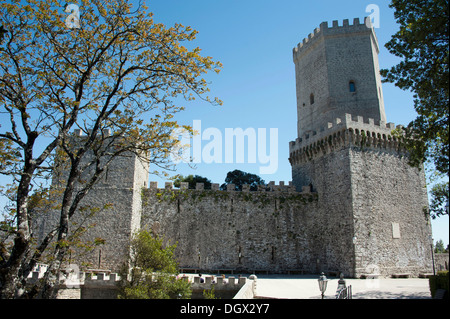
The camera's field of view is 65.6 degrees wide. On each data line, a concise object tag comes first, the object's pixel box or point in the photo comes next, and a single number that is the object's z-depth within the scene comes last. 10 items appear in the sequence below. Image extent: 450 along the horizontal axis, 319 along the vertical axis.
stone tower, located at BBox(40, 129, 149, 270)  20.22
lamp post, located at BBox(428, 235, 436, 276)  22.82
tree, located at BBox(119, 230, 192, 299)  16.50
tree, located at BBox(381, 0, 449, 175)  10.25
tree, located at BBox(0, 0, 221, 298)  8.57
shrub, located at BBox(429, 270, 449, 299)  12.30
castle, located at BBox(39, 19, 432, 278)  21.22
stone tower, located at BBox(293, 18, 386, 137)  25.00
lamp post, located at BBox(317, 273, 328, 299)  10.47
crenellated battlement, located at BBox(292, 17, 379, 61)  25.78
